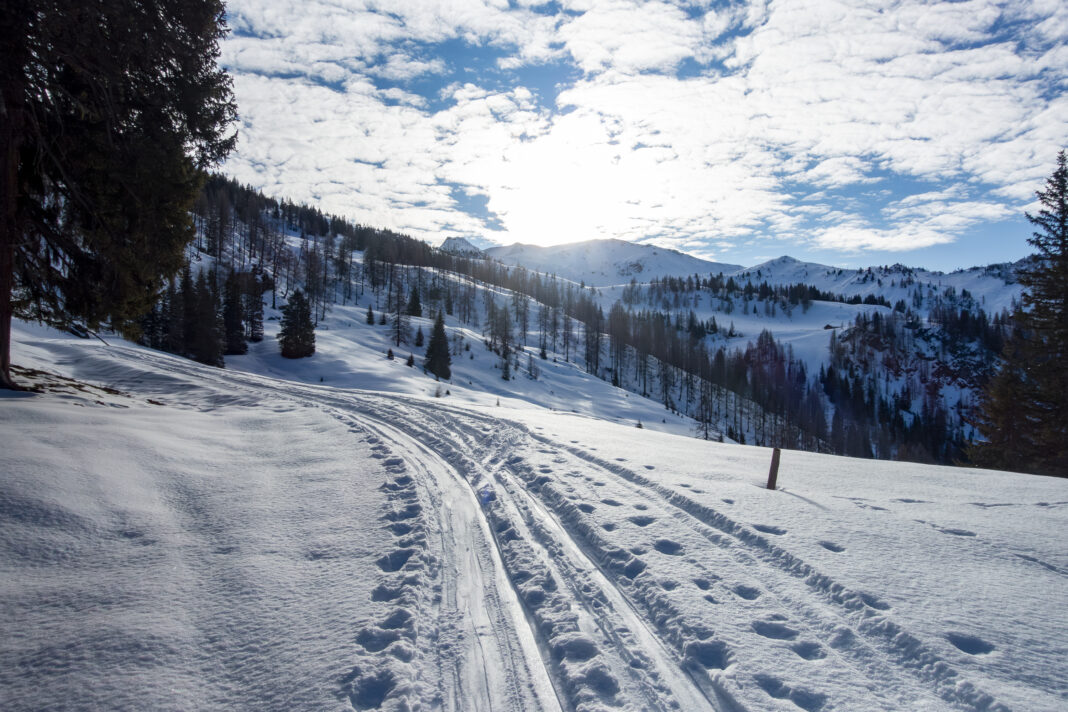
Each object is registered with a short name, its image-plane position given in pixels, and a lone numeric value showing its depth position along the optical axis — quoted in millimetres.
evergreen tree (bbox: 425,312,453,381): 54562
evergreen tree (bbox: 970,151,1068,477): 16516
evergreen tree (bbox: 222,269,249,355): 48394
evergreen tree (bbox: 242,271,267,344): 56181
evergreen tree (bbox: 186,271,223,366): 39938
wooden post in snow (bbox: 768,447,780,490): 7406
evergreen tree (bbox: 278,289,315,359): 48781
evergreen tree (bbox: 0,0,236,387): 7906
